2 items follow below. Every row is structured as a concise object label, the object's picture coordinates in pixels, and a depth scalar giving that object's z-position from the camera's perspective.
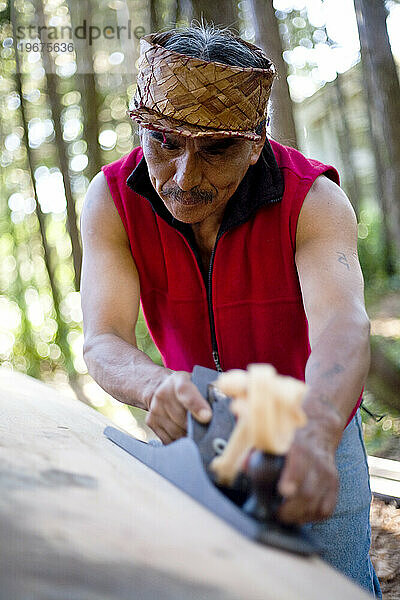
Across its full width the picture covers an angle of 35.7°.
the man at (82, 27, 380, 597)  1.63
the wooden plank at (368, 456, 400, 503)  3.08
